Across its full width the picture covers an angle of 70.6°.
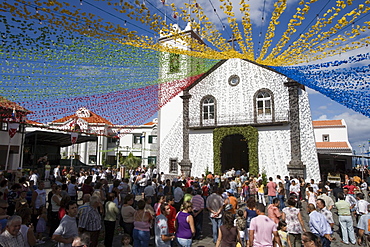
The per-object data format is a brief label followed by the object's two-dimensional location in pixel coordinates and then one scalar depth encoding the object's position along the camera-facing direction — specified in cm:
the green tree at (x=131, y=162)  3653
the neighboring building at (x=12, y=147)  2392
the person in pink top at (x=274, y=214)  650
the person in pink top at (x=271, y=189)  1165
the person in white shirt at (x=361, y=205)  785
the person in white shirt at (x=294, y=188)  1236
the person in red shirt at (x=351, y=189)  1087
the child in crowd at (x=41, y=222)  685
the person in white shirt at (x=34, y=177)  1267
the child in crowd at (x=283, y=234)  559
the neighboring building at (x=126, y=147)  4069
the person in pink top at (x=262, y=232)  495
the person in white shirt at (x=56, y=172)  1800
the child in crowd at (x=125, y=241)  465
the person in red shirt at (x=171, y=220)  594
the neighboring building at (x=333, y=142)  3100
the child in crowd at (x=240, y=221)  563
